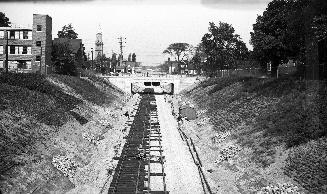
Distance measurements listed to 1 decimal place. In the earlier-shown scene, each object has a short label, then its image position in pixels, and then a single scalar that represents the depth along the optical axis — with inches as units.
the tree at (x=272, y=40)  2110.0
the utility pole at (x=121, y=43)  5577.8
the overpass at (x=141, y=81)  3469.5
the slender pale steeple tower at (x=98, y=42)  7165.4
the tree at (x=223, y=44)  3641.7
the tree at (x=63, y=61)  2871.6
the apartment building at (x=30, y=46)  2721.5
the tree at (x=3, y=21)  4610.2
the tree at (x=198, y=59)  6088.1
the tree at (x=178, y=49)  7263.8
